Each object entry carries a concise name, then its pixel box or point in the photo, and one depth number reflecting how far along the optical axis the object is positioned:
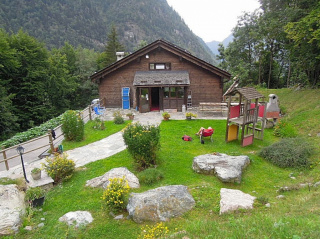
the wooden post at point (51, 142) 10.96
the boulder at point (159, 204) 5.79
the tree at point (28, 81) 28.42
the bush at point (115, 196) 6.13
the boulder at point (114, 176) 7.69
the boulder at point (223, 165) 7.58
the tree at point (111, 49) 51.88
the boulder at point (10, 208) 5.62
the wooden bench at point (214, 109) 18.33
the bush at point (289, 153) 8.69
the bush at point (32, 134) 14.41
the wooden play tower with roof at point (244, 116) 11.16
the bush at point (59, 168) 8.33
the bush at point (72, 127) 12.53
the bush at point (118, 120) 16.48
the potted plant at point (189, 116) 16.91
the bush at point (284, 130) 11.99
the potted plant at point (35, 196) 6.77
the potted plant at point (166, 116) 16.80
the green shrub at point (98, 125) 15.18
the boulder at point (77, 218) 5.81
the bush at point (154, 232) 4.81
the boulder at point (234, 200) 5.77
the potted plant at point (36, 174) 8.21
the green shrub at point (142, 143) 8.66
